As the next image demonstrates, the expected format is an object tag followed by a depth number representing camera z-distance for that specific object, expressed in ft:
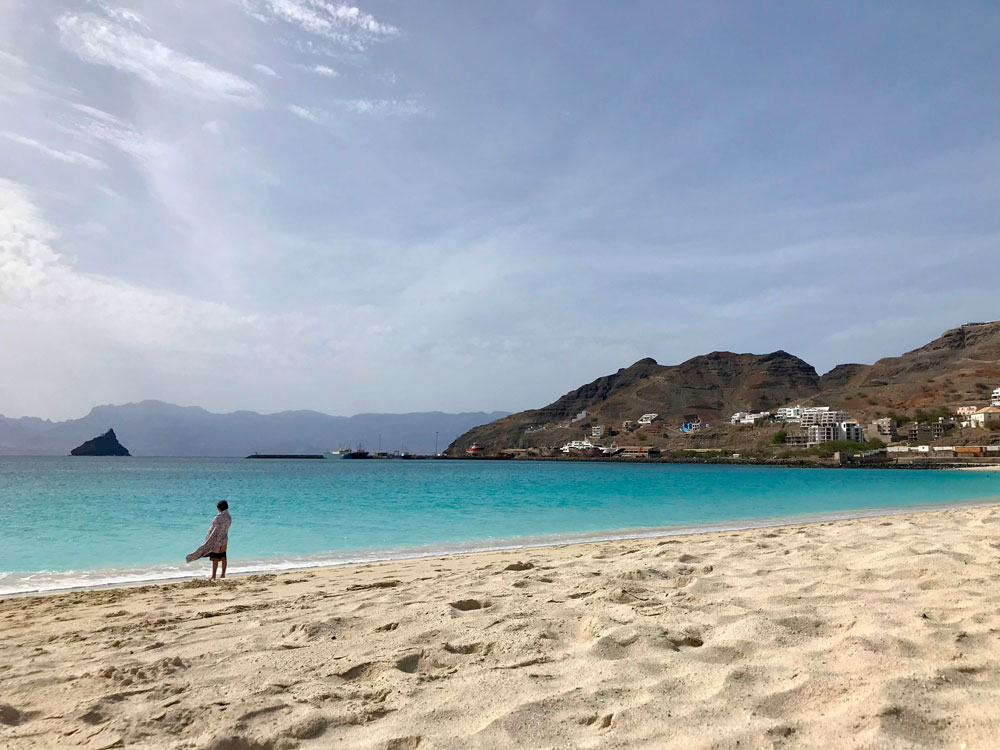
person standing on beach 32.12
